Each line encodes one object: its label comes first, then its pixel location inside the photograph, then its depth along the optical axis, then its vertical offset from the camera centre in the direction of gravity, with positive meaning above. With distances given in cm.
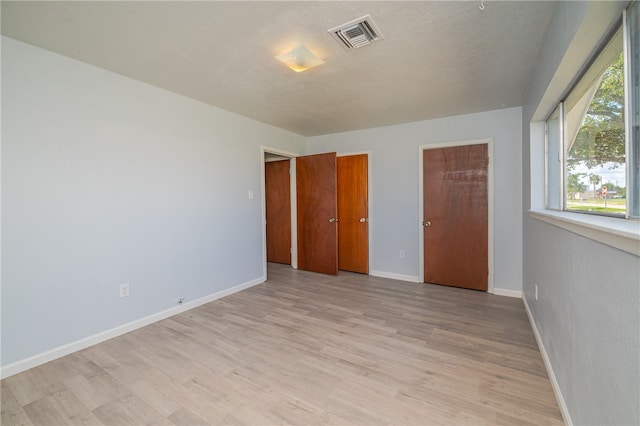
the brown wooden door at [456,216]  350 -11
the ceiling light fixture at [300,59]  200 +117
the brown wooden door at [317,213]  430 -5
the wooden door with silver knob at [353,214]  433 -7
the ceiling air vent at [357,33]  172 +119
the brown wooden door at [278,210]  501 +1
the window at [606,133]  108 +38
